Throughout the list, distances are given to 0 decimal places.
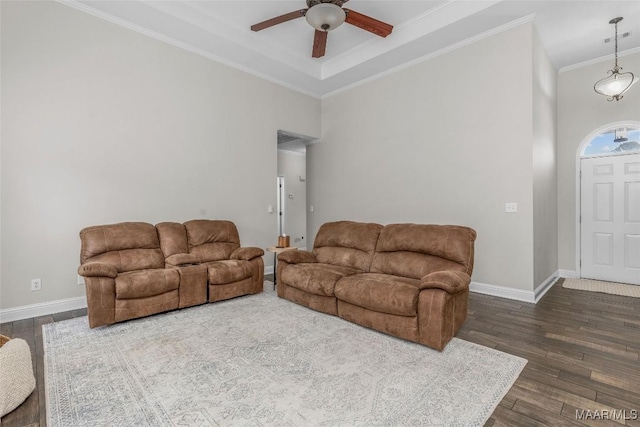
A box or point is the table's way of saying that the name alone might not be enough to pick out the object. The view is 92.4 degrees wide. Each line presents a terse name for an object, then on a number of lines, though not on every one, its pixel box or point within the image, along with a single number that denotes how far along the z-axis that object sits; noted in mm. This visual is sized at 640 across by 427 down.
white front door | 4367
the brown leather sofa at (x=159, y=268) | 2967
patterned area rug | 1716
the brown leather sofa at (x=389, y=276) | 2494
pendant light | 3896
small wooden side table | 4230
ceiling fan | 3049
